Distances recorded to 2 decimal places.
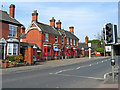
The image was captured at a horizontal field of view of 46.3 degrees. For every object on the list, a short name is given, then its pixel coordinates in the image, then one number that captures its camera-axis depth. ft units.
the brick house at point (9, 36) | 72.54
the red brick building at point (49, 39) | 112.78
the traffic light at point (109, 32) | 29.40
